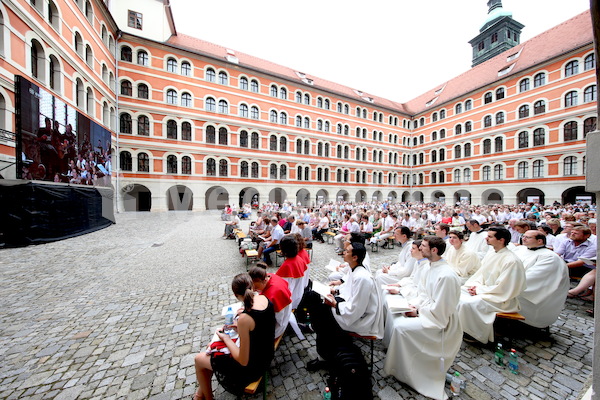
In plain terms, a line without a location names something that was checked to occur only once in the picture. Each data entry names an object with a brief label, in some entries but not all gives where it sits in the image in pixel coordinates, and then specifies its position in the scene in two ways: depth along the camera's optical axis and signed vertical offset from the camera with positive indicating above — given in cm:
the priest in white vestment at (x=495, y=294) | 331 -151
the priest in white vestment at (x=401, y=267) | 441 -143
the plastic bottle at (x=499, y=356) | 304 -219
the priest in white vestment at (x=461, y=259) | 458 -129
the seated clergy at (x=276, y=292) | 268 -115
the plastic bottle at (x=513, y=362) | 290 -222
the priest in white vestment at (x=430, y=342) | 265 -176
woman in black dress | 218 -155
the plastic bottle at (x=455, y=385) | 260 -221
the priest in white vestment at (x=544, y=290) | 340 -144
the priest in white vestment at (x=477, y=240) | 583 -116
